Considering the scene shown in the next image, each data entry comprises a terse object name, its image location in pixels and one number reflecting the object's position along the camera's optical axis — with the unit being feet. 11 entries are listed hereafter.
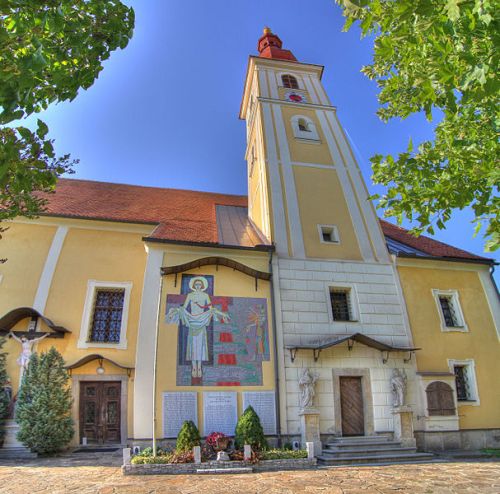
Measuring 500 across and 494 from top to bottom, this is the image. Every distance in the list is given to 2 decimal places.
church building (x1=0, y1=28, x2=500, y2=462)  40.55
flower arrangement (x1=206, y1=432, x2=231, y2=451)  33.86
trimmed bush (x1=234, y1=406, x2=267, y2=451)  34.55
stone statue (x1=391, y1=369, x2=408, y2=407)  42.04
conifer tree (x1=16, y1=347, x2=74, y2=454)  36.96
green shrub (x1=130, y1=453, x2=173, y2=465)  31.35
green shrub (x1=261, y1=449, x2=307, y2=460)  33.22
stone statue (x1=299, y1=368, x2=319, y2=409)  40.01
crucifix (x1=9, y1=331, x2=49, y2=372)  42.32
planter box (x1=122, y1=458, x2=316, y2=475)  30.53
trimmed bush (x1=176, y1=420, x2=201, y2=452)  33.33
